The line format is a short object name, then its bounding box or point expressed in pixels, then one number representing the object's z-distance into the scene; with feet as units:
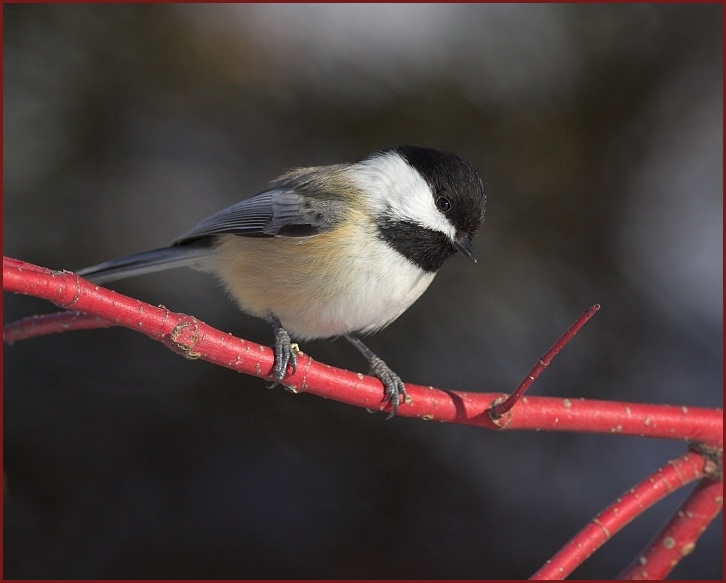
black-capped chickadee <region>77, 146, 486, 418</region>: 9.02
